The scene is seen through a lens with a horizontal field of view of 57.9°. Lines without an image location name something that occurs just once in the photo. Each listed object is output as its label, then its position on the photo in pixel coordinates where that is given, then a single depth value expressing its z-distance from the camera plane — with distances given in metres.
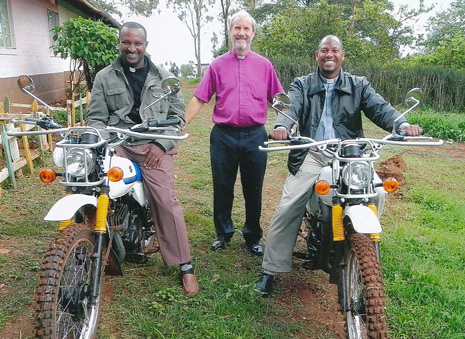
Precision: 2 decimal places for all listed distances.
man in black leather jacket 3.12
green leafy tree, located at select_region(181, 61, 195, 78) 44.97
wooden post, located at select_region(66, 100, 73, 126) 7.59
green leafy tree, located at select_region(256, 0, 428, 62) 17.30
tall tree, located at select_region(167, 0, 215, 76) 40.13
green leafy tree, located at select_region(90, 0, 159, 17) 27.25
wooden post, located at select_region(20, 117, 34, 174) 5.84
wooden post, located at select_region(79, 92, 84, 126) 8.52
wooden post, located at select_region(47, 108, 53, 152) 7.06
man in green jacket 3.15
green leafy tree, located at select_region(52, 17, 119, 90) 8.79
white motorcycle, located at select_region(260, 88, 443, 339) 2.20
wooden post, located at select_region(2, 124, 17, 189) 5.26
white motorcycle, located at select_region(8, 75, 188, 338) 2.21
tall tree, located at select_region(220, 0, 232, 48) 25.89
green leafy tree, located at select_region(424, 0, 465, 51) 25.48
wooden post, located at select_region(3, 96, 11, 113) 5.83
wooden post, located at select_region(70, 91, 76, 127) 7.73
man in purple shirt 3.71
